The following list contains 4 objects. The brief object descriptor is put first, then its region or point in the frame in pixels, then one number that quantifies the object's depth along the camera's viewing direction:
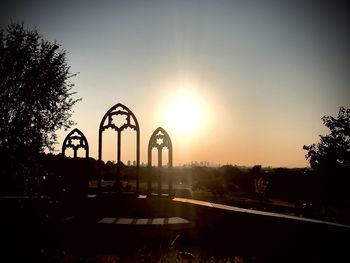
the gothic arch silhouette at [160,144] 12.10
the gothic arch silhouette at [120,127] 12.24
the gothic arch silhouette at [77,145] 13.30
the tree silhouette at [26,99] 18.44
